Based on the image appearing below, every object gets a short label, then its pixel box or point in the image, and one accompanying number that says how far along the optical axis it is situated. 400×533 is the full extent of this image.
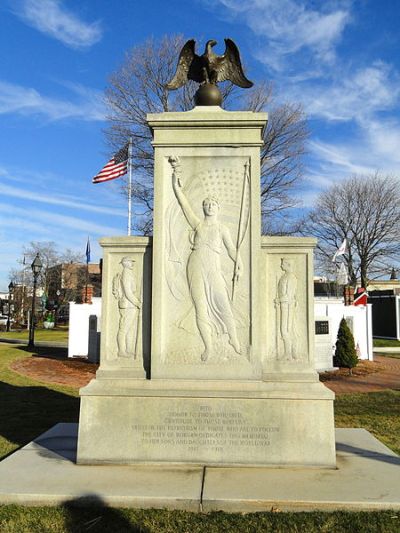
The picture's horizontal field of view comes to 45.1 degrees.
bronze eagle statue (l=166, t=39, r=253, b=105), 5.79
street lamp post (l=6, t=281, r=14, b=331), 43.89
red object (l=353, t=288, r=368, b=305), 20.72
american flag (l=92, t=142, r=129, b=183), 17.62
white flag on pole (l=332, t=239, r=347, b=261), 26.42
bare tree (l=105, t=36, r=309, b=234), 21.70
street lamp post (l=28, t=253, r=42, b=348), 23.71
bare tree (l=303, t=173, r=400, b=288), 39.28
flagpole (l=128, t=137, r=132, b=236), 20.76
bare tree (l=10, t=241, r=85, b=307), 65.00
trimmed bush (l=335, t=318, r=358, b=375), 16.33
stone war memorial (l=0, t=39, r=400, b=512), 4.89
